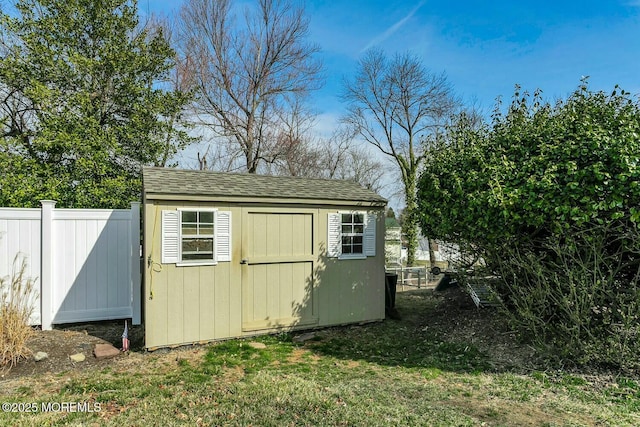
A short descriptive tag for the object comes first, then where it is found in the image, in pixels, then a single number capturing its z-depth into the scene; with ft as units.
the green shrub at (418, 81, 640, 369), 13.30
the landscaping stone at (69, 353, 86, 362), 15.44
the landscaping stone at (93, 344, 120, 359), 15.81
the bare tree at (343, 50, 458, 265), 59.41
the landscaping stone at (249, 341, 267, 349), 17.56
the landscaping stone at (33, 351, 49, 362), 15.01
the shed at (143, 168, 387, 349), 16.94
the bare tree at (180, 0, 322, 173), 49.24
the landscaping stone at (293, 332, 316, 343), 18.99
